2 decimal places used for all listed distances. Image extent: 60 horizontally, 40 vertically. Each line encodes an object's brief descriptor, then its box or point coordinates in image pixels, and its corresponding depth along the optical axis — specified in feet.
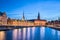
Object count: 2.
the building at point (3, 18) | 323.29
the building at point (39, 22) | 516.57
